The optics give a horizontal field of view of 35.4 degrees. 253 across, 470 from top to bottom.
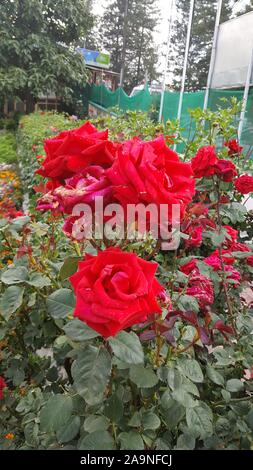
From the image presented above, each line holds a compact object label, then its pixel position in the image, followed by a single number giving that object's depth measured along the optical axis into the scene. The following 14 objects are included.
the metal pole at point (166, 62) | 10.55
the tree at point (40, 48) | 15.14
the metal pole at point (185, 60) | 8.91
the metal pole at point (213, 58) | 7.65
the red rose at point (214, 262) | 1.25
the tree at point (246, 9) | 7.18
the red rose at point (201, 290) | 0.92
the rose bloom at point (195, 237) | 1.27
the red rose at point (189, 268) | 1.19
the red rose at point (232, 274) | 1.25
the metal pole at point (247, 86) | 5.97
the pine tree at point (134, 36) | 30.41
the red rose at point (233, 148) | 1.74
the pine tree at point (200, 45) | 10.31
